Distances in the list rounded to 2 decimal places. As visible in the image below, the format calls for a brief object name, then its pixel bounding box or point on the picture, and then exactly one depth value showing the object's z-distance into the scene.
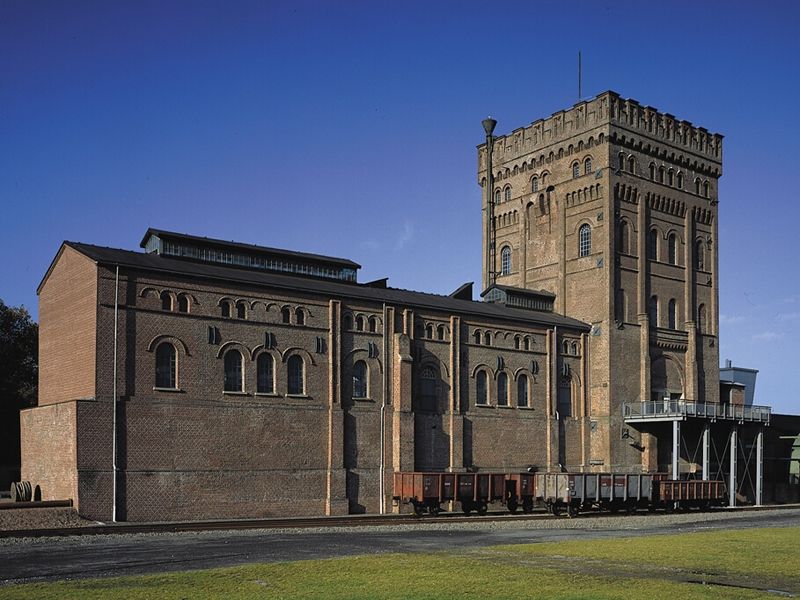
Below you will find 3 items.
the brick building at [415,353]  35.53
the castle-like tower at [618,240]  53.34
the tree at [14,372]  52.38
